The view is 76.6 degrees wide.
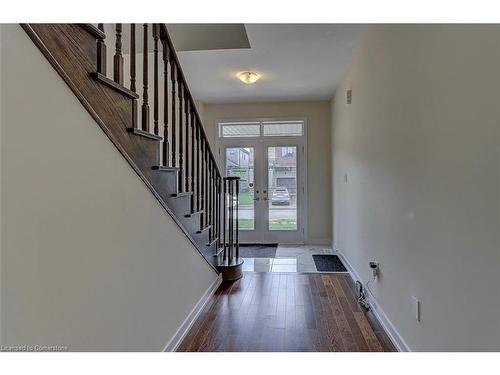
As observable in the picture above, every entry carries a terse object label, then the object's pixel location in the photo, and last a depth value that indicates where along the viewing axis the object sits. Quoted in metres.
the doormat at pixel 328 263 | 4.00
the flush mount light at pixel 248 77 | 4.09
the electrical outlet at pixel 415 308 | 1.82
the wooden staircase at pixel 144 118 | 1.17
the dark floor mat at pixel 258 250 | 4.79
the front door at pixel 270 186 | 5.64
